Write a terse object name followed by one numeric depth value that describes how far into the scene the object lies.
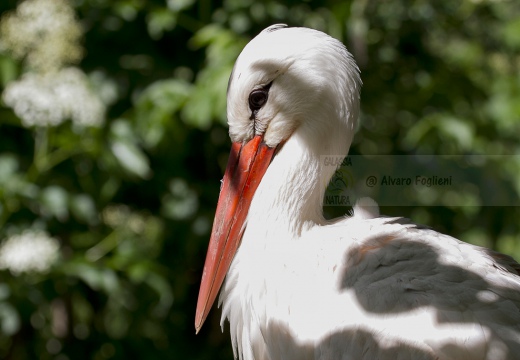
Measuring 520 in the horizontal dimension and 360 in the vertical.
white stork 3.19
